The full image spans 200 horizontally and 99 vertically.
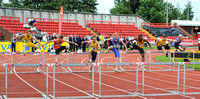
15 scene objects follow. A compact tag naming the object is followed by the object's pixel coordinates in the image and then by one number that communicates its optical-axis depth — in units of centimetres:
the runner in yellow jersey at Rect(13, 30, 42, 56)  1500
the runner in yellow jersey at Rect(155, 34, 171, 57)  1802
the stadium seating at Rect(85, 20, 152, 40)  4494
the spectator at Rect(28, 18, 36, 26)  3828
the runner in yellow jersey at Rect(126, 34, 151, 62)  1604
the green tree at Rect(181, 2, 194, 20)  10883
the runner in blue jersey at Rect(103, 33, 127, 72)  1603
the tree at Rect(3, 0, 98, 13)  6475
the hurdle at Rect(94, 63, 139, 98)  923
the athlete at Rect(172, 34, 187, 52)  1884
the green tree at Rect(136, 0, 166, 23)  6912
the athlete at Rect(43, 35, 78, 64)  1494
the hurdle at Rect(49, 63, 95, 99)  923
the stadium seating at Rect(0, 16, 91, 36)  3600
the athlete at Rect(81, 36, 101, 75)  1465
